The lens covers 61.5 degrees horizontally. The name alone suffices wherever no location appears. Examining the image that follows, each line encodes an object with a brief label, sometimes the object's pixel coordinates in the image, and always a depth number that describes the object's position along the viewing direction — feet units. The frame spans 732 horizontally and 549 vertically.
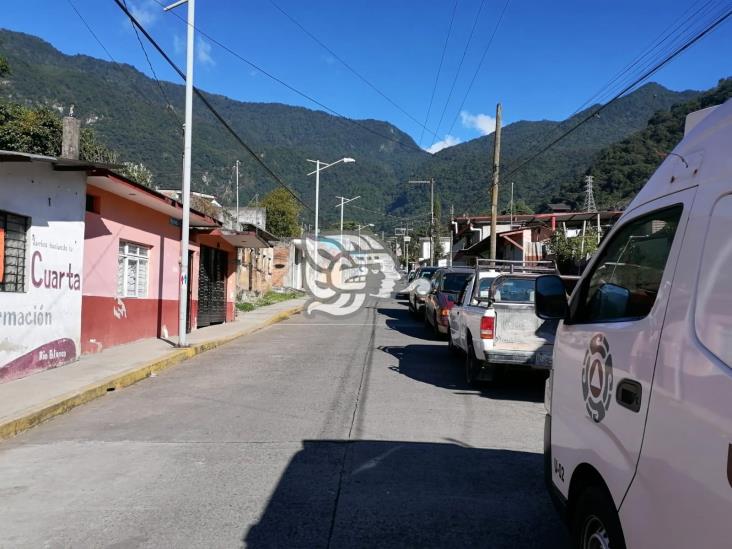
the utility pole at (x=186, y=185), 43.45
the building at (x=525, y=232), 92.89
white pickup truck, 27.89
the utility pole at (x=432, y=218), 163.18
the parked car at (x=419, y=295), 69.31
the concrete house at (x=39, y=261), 29.37
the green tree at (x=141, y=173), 107.73
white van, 6.46
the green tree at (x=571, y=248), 73.10
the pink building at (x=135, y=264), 38.93
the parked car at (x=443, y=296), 49.52
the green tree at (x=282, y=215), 199.62
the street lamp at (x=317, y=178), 104.21
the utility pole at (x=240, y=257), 76.86
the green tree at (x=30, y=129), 75.97
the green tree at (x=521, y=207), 219.82
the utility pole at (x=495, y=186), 76.84
